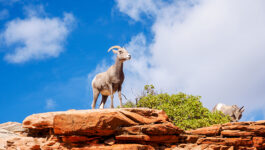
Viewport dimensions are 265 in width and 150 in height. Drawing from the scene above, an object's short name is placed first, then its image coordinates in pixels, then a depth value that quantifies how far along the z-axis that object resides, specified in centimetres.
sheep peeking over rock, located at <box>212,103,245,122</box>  2473
